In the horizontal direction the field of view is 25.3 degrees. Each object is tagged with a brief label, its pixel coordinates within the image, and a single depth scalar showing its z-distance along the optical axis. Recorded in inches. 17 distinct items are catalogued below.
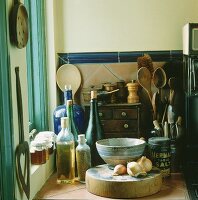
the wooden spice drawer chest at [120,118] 99.0
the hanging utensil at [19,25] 67.1
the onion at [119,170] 79.7
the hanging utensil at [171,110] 93.3
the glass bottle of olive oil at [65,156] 86.6
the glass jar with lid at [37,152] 83.5
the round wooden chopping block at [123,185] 75.8
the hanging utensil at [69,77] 103.2
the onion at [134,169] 78.0
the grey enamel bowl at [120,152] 81.0
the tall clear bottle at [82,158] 85.7
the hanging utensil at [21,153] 68.2
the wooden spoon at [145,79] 101.0
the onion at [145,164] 80.4
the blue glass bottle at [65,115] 96.0
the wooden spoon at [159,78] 101.4
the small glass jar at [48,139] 88.1
